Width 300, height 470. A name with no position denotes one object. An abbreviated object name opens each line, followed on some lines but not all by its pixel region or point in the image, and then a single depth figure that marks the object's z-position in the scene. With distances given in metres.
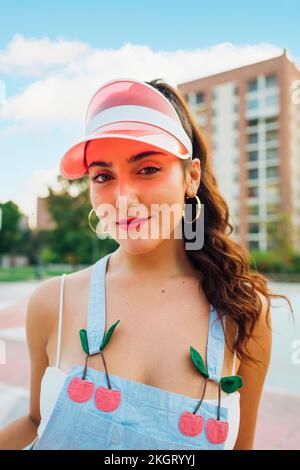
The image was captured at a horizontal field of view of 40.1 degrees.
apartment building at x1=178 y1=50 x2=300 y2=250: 28.09
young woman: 0.66
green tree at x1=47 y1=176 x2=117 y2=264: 13.89
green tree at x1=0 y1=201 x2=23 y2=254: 16.72
